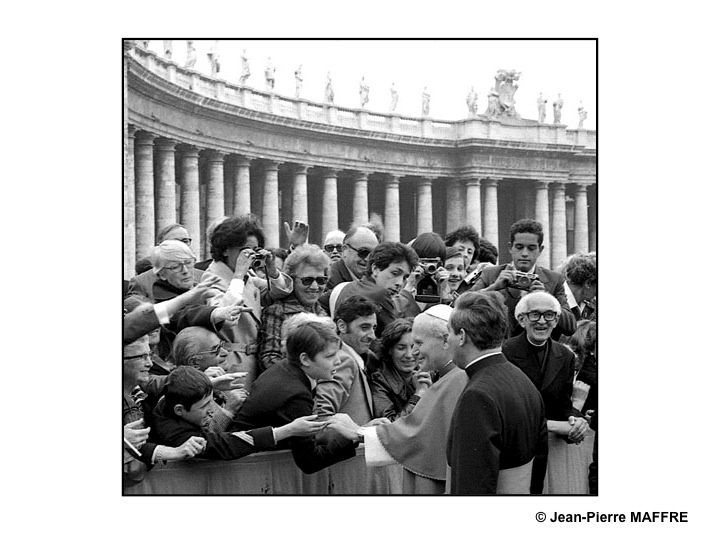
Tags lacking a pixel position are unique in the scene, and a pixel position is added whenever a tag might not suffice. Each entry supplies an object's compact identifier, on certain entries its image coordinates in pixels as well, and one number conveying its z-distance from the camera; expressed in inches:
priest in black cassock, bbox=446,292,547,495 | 459.2
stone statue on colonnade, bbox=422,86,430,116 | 1029.8
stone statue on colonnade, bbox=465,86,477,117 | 1014.3
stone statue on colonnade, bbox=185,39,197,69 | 1024.2
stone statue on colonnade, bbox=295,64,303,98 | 932.0
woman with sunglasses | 545.3
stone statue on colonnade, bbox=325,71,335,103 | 961.7
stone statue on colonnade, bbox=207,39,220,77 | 982.9
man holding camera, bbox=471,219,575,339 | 569.0
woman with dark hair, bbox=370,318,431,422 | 514.0
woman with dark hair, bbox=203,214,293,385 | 530.9
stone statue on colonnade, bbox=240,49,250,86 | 952.9
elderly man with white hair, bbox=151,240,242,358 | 516.4
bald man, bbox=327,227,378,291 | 595.8
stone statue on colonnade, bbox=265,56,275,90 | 930.8
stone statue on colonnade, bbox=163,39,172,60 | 870.7
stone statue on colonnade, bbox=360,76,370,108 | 983.2
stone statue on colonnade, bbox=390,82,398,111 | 1046.4
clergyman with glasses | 538.9
